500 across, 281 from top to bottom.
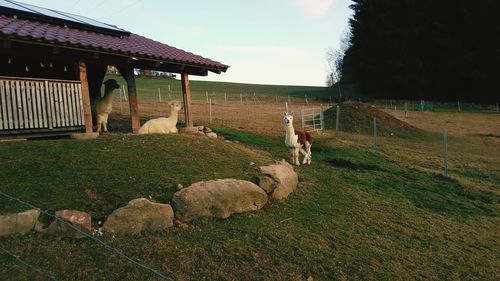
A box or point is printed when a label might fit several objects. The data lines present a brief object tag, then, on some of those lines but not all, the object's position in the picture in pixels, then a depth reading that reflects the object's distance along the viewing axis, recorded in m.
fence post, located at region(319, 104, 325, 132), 21.73
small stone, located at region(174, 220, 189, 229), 6.09
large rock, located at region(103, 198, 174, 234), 5.66
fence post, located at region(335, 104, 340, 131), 23.16
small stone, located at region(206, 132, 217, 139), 12.98
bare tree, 84.91
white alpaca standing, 12.25
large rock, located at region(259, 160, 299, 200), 7.77
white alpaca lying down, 10.79
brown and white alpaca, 10.77
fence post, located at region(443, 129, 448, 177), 11.82
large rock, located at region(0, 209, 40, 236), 5.20
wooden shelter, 9.04
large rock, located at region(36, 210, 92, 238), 5.35
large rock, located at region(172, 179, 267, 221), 6.37
